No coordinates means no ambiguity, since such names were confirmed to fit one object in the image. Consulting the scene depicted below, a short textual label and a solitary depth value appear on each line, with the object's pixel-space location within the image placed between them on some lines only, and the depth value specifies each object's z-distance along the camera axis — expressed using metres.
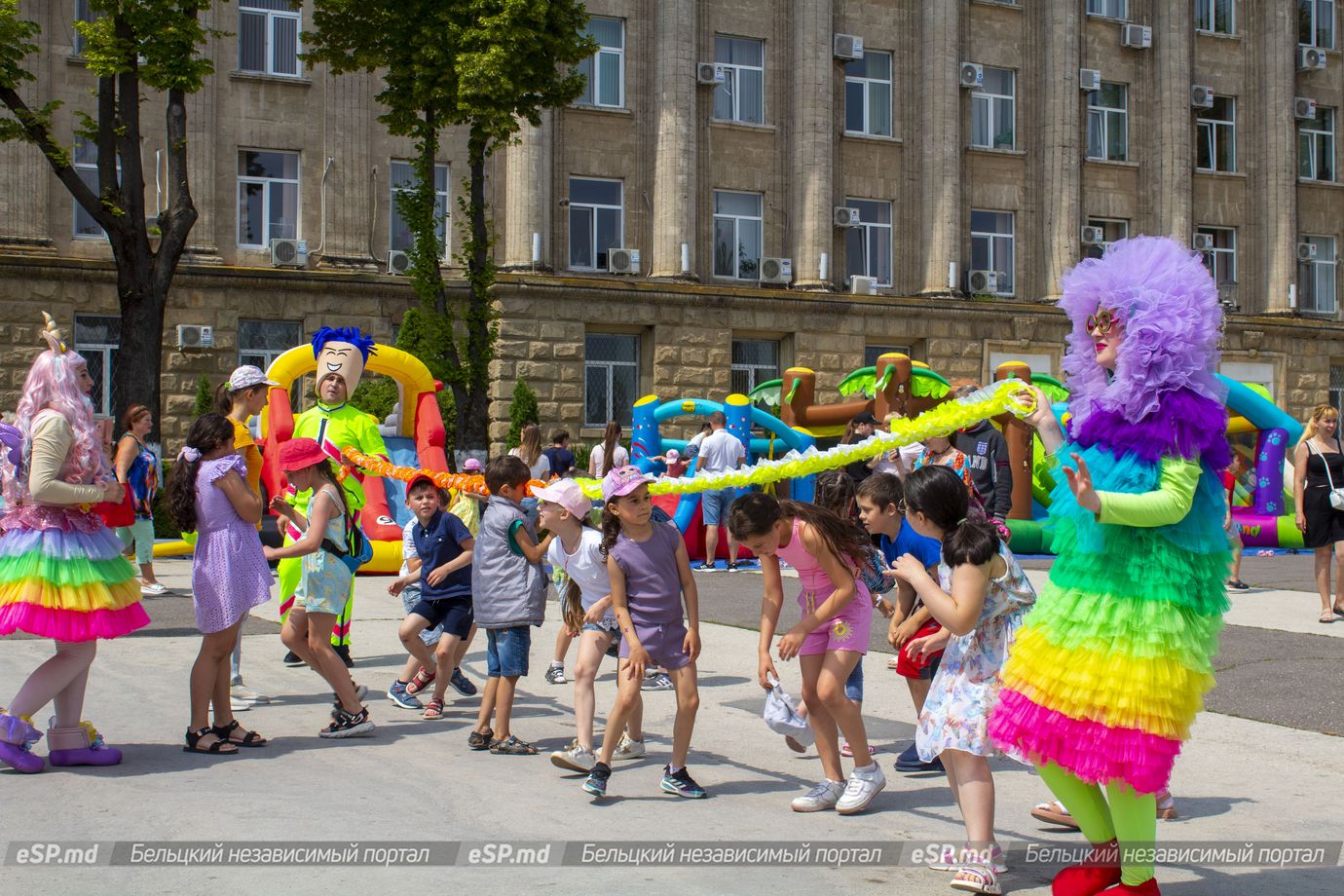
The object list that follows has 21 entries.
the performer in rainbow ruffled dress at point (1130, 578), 4.62
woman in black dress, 12.63
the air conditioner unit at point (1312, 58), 33.47
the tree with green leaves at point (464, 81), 22.09
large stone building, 25.39
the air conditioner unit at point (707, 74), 28.06
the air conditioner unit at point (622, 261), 27.47
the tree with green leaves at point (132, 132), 20.14
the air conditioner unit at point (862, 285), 29.03
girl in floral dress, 5.19
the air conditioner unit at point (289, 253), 25.20
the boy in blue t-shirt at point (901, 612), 6.27
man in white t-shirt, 17.30
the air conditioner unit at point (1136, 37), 31.75
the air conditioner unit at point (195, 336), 24.55
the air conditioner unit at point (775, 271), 28.47
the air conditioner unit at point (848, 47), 28.97
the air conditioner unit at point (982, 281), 29.97
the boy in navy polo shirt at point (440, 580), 8.65
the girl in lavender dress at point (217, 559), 7.52
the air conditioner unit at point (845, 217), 29.11
